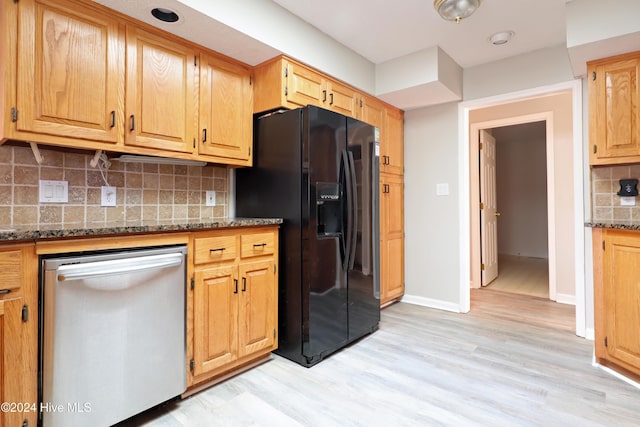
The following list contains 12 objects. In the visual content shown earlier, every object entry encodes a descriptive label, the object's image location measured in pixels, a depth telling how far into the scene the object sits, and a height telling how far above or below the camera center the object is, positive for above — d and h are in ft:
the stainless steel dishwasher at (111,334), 4.25 -1.71
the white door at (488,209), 14.14 +0.36
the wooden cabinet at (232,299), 5.85 -1.62
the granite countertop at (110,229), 3.97 -0.15
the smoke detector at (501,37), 8.59 +4.94
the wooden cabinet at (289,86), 7.58 +3.31
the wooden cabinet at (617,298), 6.27 -1.69
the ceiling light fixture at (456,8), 6.79 +4.53
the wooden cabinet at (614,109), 7.00 +2.41
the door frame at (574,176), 8.63 +1.08
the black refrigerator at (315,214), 7.04 +0.10
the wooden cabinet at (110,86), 4.81 +2.41
